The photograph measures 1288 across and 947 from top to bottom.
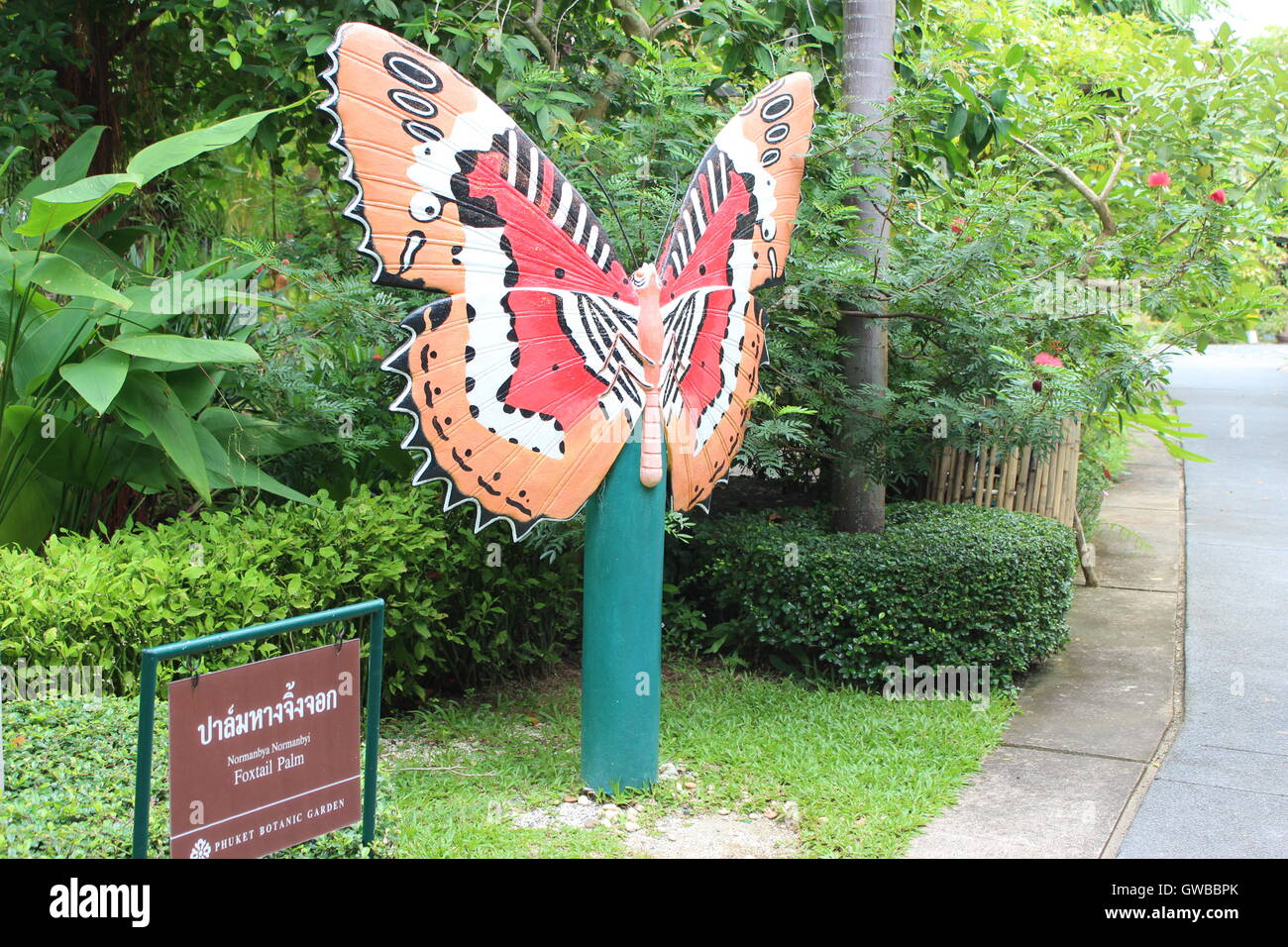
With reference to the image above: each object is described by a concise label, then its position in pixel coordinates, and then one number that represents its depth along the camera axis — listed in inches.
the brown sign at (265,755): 100.6
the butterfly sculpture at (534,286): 134.6
